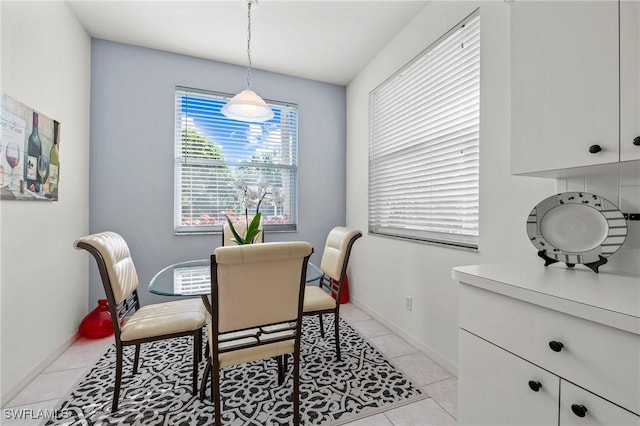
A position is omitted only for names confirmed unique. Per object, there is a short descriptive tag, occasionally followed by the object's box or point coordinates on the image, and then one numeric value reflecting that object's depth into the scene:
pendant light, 2.09
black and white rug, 1.53
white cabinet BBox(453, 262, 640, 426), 0.72
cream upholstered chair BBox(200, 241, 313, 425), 1.27
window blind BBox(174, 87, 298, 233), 3.12
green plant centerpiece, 1.86
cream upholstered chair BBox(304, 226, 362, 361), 2.07
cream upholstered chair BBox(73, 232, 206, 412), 1.50
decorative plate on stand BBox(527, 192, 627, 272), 1.13
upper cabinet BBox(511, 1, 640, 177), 0.93
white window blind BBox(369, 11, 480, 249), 1.92
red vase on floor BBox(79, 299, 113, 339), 2.49
